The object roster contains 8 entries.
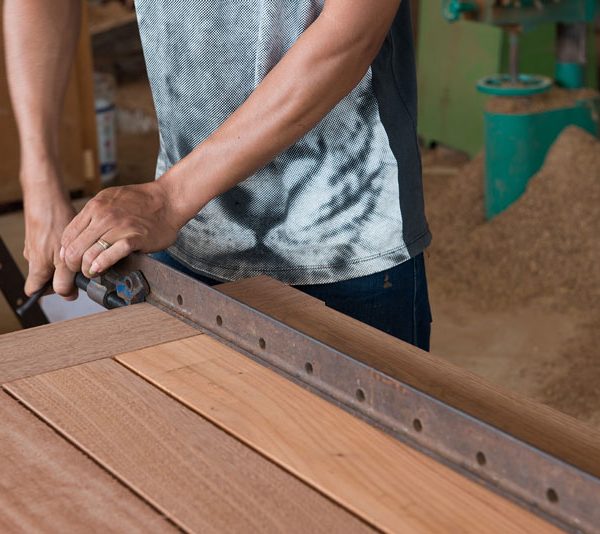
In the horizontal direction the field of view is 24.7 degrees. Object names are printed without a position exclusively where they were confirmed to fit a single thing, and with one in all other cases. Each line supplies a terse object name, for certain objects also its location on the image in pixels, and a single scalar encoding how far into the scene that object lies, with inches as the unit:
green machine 181.7
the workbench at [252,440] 52.3
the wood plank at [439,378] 55.9
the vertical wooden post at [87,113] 189.6
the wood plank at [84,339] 63.9
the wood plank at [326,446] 52.4
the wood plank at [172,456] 52.4
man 70.8
